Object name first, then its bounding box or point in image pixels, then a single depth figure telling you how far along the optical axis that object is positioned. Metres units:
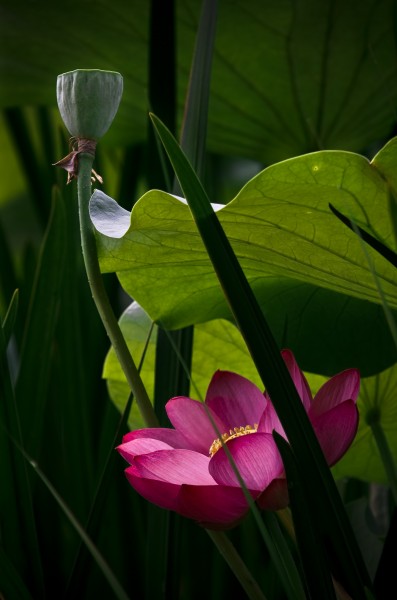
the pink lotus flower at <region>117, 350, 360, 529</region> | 3.03
